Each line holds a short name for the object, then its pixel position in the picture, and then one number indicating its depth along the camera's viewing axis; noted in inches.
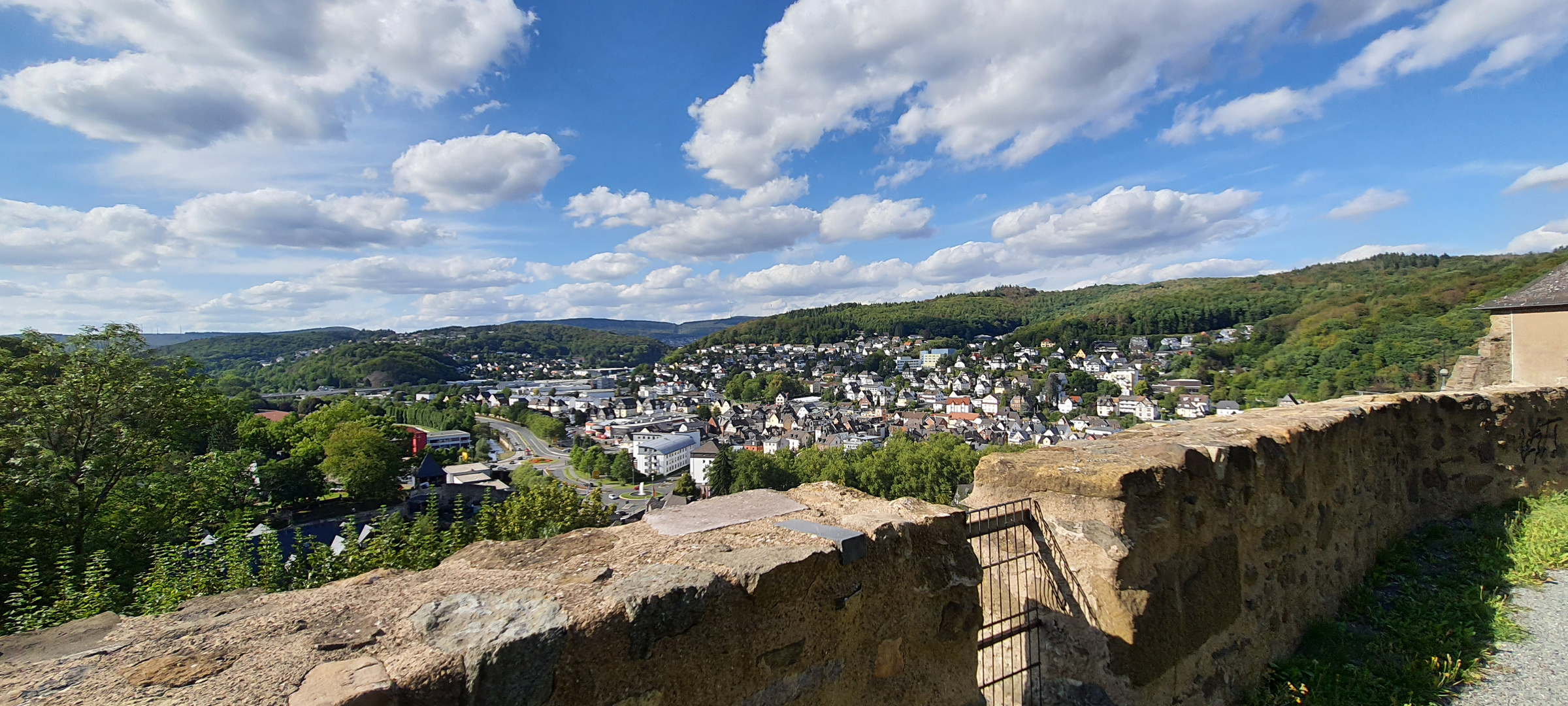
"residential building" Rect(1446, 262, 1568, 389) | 427.2
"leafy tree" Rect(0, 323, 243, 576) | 413.4
